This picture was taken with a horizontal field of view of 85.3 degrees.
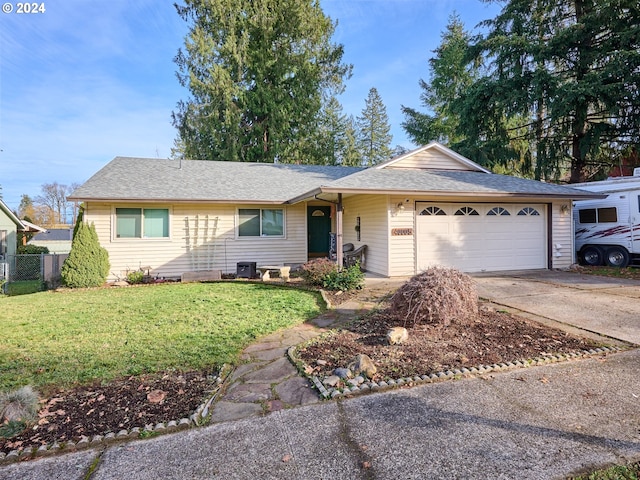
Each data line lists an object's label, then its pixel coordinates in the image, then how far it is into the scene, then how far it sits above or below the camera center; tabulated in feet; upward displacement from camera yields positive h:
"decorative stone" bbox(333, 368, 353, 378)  11.10 -4.14
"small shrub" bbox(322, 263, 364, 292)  25.64 -2.63
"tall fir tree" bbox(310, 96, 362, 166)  77.71 +28.00
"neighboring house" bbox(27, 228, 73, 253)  77.41 +1.82
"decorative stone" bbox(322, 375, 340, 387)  10.66 -4.23
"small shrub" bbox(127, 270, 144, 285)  32.81 -2.87
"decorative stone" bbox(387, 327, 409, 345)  13.80 -3.68
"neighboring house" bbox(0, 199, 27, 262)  49.34 +2.64
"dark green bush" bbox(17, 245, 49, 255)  55.01 -0.26
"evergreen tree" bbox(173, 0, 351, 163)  65.36 +33.63
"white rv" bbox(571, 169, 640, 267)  34.99 +1.96
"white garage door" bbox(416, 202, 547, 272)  32.30 +0.71
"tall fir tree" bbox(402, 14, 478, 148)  74.54 +34.43
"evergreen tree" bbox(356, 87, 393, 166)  111.34 +36.58
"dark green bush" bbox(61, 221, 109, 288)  30.53 -1.29
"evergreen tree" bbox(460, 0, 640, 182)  42.91 +21.70
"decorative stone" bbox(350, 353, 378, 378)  11.23 -4.01
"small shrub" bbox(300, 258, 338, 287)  27.35 -1.98
